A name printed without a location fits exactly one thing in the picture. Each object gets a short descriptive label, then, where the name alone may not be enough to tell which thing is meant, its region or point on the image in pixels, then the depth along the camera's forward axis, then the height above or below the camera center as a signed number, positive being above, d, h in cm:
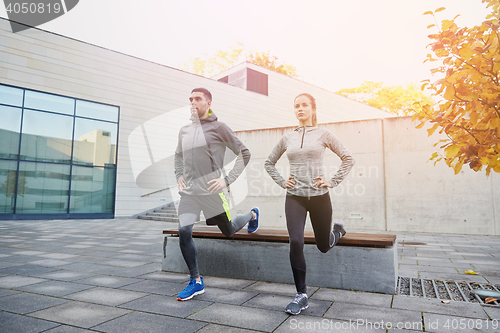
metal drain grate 349 -100
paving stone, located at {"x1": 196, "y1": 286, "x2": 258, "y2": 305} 336 -103
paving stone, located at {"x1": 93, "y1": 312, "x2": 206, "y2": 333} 258 -103
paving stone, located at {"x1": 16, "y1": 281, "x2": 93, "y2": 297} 355 -103
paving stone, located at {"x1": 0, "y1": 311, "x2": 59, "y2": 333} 253 -102
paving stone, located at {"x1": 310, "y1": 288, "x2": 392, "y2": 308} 330 -101
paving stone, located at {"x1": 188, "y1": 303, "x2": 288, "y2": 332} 268 -102
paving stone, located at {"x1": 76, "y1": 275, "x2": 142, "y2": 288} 394 -104
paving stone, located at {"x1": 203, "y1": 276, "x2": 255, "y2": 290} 391 -103
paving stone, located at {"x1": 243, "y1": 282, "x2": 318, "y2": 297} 368 -103
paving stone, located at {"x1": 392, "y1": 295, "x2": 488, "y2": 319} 297 -99
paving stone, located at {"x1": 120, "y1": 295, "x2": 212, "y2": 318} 299 -103
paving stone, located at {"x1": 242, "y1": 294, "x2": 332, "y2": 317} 303 -102
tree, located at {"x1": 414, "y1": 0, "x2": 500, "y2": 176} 261 +95
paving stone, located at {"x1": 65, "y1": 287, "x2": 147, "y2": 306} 330 -103
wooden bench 365 -72
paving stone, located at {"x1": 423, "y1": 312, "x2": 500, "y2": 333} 259 -99
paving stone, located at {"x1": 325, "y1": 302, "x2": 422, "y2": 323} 283 -101
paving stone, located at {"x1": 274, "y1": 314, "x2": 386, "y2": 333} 258 -101
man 350 +27
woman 313 +16
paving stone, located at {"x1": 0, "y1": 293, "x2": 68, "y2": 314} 299 -102
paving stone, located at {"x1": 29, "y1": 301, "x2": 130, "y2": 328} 272 -102
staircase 1508 -84
